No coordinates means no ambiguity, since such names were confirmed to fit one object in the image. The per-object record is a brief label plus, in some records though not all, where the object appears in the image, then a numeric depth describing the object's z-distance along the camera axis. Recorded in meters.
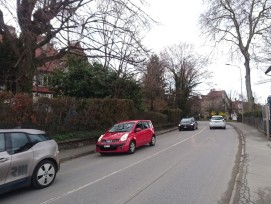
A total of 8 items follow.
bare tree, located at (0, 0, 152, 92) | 8.65
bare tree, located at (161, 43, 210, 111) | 35.57
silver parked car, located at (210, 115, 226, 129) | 23.60
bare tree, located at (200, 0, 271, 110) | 23.93
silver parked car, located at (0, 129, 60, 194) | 4.43
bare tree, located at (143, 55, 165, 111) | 25.28
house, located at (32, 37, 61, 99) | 10.26
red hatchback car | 9.08
